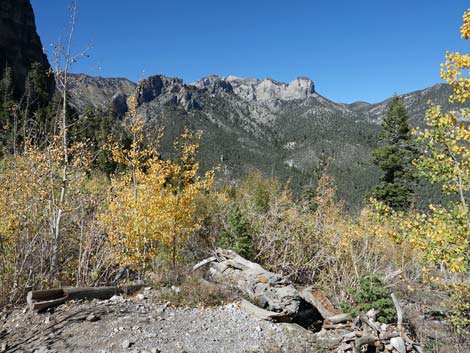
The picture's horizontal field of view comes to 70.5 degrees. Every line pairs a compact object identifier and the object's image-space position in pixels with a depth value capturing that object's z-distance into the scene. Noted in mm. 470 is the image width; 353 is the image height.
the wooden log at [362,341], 5059
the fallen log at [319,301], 6688
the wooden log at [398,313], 5614
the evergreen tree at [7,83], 37759
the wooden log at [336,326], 6141
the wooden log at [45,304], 4959
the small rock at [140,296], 6172
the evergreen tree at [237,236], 8914
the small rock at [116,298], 5891
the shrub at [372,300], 6210
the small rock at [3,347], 4168
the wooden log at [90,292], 5500
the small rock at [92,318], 4922
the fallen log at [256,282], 6303
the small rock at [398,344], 5156
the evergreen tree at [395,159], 20406
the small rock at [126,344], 4412
